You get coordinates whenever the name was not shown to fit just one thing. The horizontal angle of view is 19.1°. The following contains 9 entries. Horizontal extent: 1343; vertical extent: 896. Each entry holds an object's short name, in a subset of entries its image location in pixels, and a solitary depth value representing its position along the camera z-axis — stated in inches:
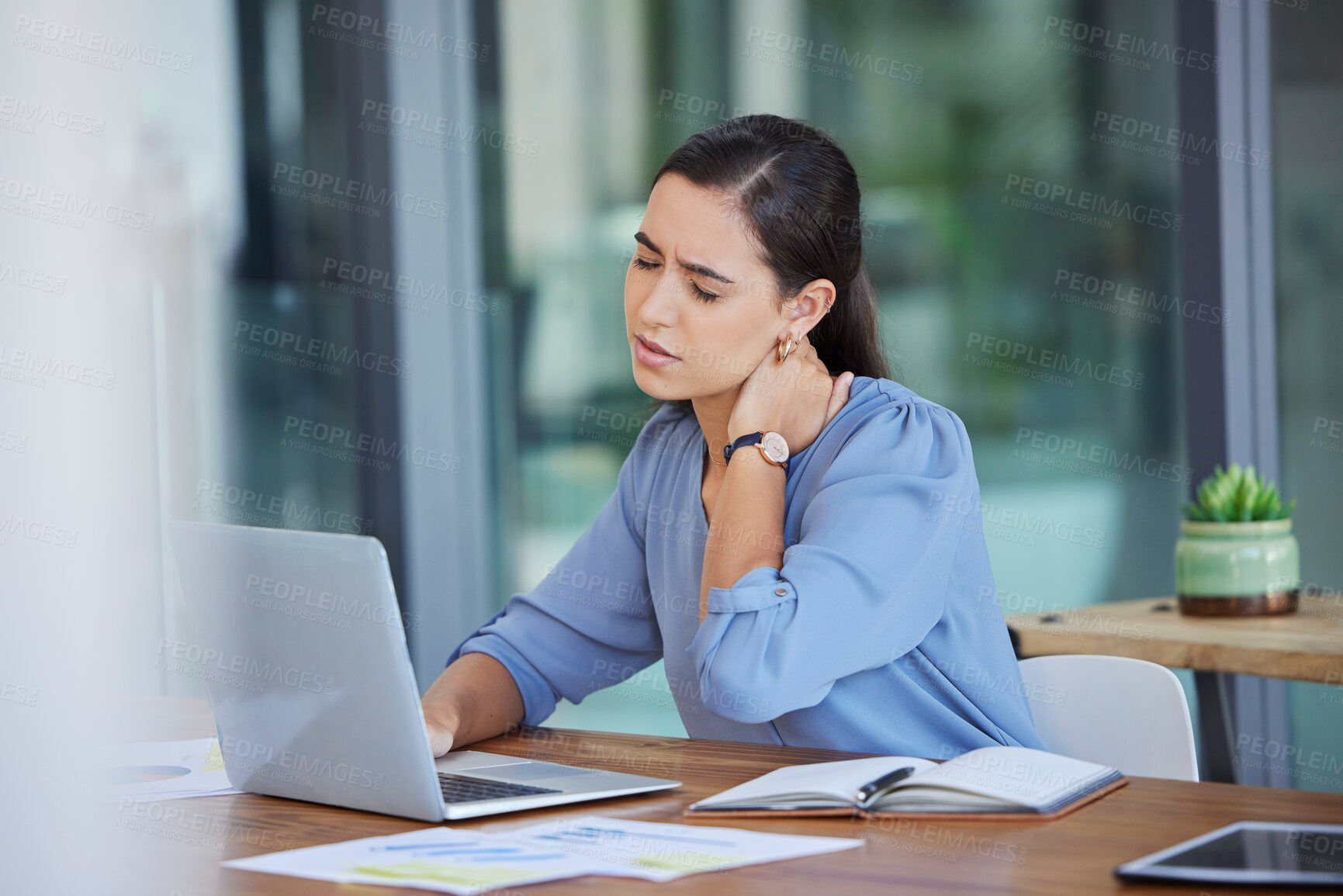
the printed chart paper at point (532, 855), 94.1
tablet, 92.6
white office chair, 106.5
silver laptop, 96.8
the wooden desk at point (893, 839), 93.5
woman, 104.2
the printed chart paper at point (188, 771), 101.5
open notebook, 97.0
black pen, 97.5
